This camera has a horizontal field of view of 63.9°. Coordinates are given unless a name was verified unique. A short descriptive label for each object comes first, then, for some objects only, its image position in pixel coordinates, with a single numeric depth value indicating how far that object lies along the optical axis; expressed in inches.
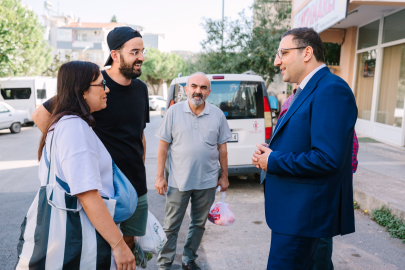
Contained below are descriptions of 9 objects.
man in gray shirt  127.0
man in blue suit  69.9
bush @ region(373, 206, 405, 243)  159.7
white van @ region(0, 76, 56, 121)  749.4
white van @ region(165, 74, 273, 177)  227.1
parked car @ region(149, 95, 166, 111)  1268.8
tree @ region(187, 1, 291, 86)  645.9
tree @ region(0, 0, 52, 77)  532.7
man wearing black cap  98.3
